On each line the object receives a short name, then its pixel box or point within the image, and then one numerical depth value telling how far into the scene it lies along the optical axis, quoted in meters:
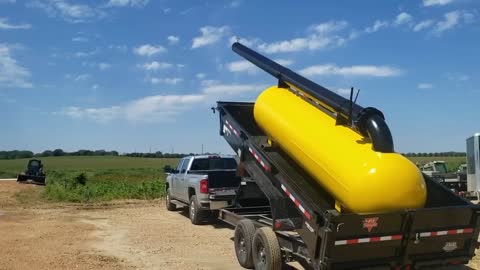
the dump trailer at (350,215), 6.64
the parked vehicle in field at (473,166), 19.94
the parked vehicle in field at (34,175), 38.00
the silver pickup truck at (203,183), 14.01
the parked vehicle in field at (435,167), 29.74
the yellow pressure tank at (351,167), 6.63
